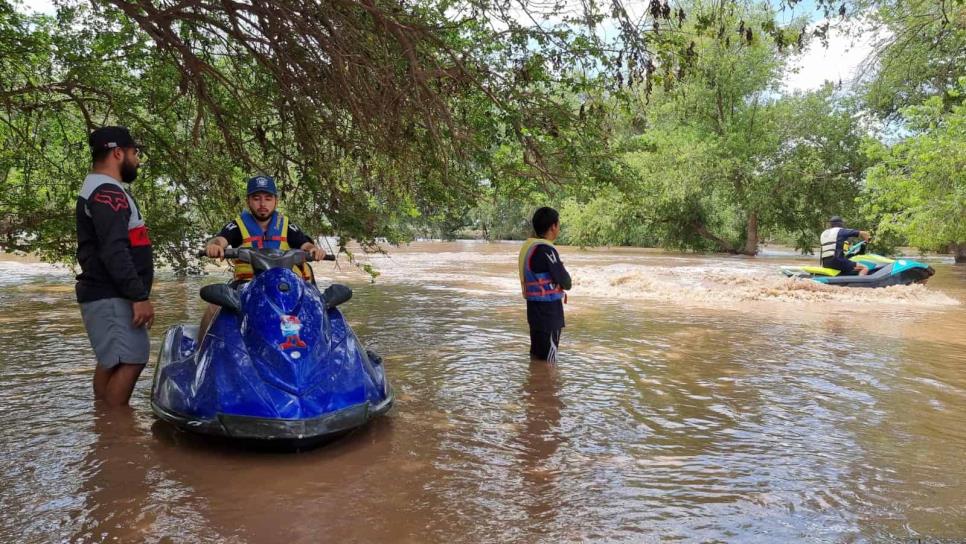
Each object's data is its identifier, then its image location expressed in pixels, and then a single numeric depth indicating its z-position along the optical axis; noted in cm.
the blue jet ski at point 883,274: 1417
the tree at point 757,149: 2903
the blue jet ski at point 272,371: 380
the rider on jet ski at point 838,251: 1426
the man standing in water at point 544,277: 648
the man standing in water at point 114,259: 440
